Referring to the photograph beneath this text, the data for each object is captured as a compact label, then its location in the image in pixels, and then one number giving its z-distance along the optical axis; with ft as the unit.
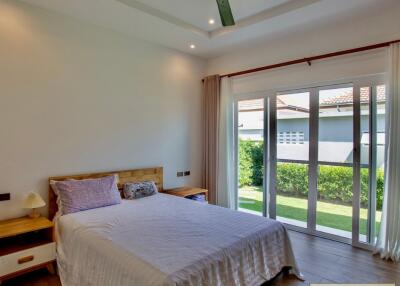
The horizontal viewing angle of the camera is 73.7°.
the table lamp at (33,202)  8.82
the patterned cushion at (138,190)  11.55
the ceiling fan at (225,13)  7.02
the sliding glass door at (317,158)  10.69
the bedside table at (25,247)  7.82
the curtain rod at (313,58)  10.05
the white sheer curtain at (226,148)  14.76
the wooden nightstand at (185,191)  13.01
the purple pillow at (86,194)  9.31
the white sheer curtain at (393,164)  9.62
